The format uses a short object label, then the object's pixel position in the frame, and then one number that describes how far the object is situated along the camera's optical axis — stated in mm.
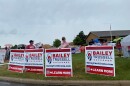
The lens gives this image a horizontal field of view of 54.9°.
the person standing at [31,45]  6902
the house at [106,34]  40463
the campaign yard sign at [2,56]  9727
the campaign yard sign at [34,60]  5847
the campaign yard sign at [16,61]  6298
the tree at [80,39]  40857
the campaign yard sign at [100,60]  4882
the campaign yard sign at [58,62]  5253
